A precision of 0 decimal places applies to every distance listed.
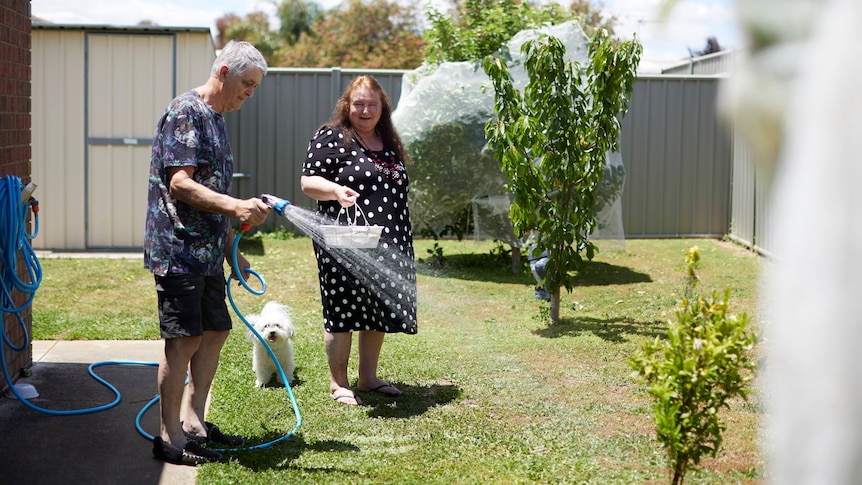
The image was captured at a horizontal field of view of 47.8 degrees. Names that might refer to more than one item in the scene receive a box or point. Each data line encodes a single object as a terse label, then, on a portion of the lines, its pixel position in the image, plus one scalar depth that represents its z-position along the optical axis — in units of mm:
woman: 4949
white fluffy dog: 5289
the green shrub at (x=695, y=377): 3236
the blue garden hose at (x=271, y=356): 4379
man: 3873
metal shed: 10961
